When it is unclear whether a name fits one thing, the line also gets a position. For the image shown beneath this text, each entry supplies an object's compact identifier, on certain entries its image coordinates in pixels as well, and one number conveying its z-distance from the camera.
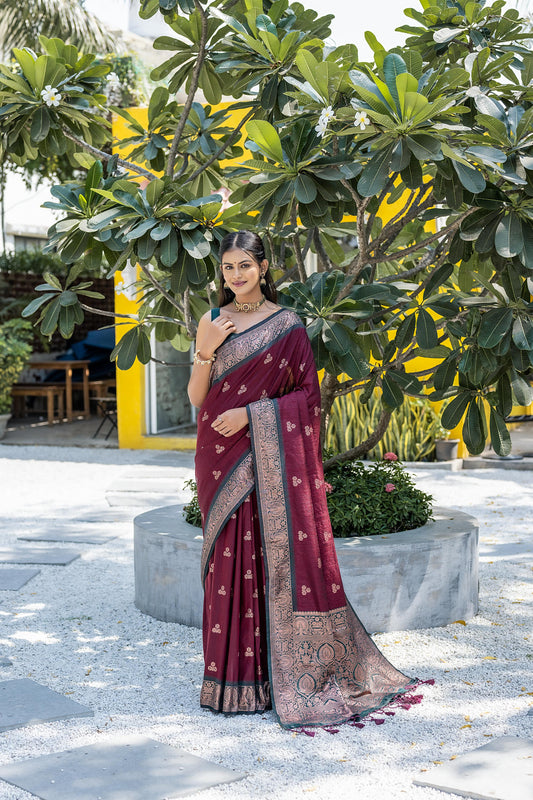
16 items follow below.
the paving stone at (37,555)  6.21
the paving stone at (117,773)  2.86
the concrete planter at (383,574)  4.41
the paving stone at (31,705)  3.48
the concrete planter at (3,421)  12.68
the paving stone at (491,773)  2.80
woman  3.55
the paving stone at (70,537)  6.88
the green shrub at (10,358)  12.44
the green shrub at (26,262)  16.25
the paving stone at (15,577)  5.57
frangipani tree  3.54
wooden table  14.04
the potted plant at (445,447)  9.84
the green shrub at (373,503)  4.73
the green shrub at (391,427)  9.84
